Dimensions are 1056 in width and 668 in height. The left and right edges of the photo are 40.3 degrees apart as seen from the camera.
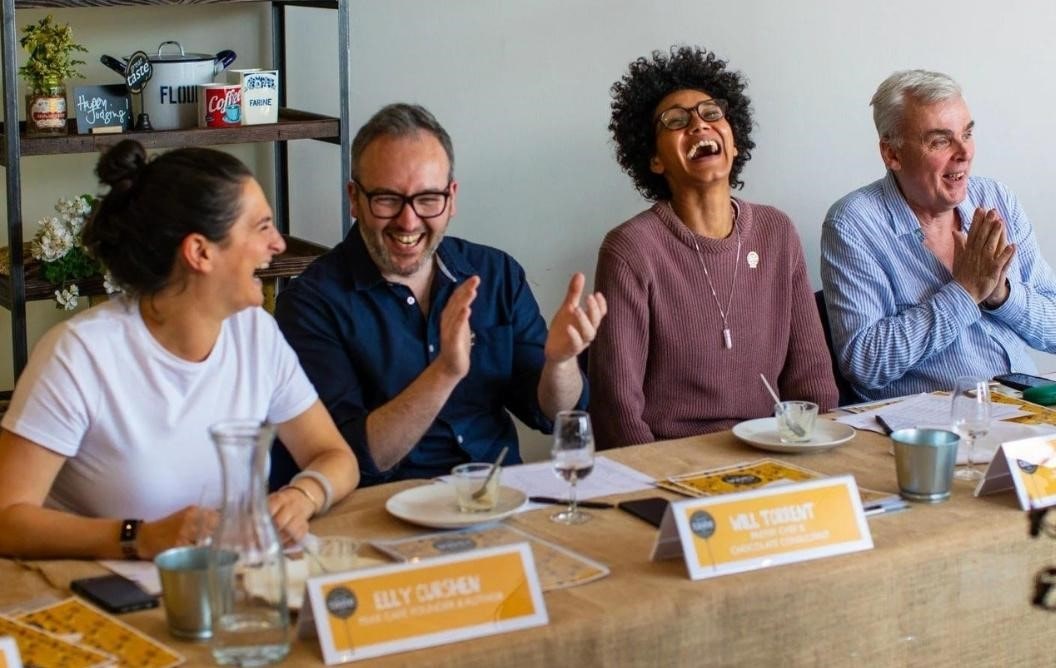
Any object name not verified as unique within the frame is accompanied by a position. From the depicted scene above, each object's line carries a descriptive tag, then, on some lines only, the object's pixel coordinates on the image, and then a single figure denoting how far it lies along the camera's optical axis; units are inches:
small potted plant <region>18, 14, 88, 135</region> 112.7
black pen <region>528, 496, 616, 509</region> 78.3
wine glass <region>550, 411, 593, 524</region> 74.5
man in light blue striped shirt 120.4
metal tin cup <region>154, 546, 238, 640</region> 58.9
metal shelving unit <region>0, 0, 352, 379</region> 108.4
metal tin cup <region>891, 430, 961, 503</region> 78.4
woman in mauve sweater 114.3
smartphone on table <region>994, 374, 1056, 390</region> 105.7
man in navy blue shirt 93.7
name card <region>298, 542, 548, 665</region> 58.4
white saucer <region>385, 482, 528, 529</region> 73.7
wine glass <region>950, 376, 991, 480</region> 83.7
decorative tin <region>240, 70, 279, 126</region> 119.7
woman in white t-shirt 74.9
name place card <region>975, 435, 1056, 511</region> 77.8
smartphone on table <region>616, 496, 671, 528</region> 75.7
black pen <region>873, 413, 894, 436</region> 93.6
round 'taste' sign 115.6
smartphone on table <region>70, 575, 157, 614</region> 63.1
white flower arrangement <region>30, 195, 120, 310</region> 111.7
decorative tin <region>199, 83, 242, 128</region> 117.0
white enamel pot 116.7
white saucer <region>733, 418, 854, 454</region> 88.4
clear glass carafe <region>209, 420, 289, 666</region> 57.2
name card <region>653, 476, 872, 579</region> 67.9
